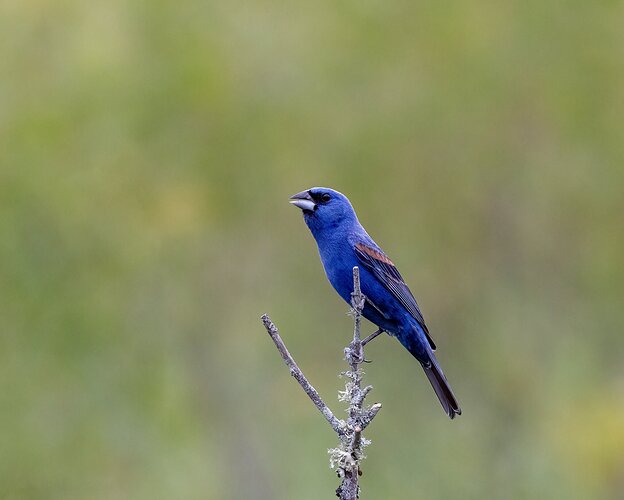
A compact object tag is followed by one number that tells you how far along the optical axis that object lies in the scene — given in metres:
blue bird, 10.60
